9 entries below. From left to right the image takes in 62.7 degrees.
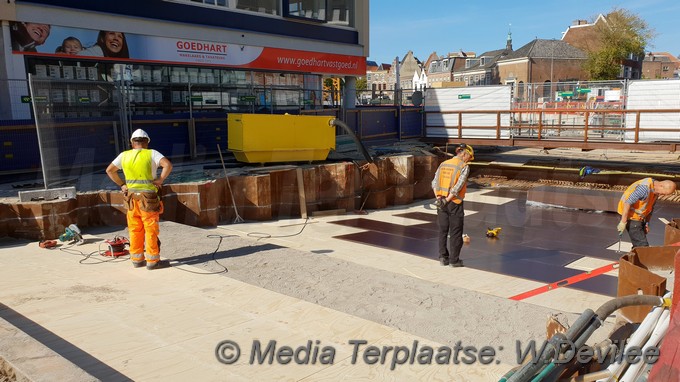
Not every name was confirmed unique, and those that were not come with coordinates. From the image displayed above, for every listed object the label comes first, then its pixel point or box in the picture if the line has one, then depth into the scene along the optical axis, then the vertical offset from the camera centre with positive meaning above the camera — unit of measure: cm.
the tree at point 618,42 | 5609 +659
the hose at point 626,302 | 410 -148
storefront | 1390 +222
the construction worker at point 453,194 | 873 -127
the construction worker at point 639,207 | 841 -153
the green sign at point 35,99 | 1001 +49
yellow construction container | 1423 -54
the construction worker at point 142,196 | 751 -101
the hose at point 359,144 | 1498 -81
